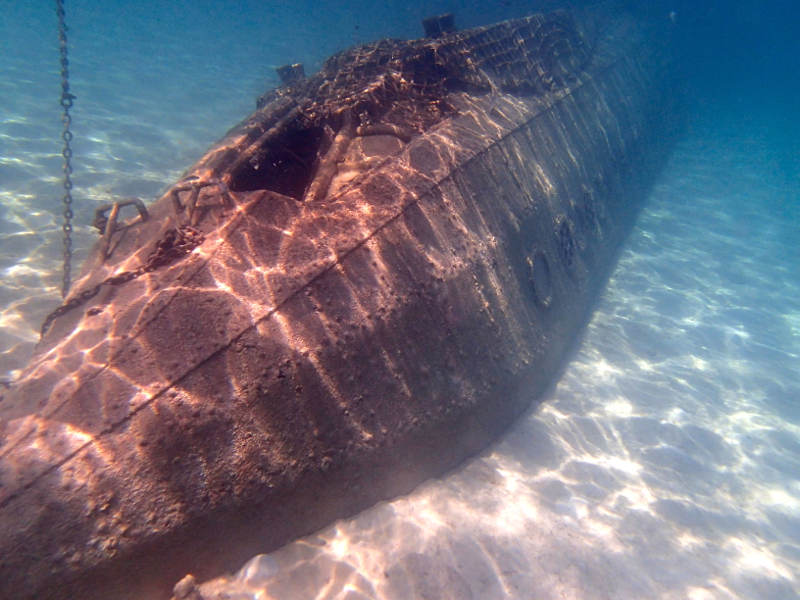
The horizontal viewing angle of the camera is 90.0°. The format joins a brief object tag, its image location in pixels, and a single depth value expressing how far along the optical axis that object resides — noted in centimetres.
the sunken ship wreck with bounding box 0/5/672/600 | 220
